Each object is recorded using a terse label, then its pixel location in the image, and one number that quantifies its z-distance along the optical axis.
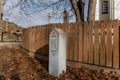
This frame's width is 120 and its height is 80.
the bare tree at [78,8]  5.31
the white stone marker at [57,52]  3.42
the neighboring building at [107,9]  9.71
